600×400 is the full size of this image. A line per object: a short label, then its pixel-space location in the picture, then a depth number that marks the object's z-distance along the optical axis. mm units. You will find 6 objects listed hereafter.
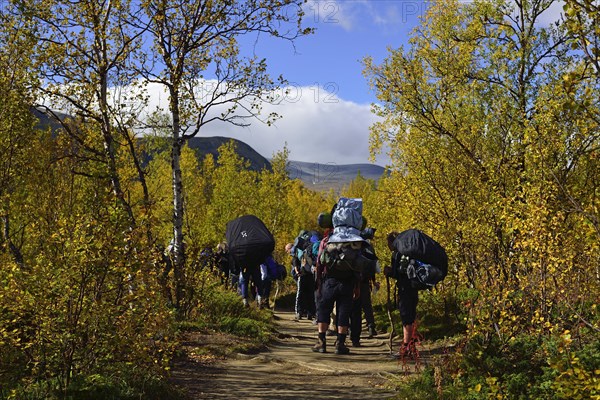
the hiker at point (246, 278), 13995
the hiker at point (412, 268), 8688
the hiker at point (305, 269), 13088
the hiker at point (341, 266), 9195
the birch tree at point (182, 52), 10648
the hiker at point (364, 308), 10445
